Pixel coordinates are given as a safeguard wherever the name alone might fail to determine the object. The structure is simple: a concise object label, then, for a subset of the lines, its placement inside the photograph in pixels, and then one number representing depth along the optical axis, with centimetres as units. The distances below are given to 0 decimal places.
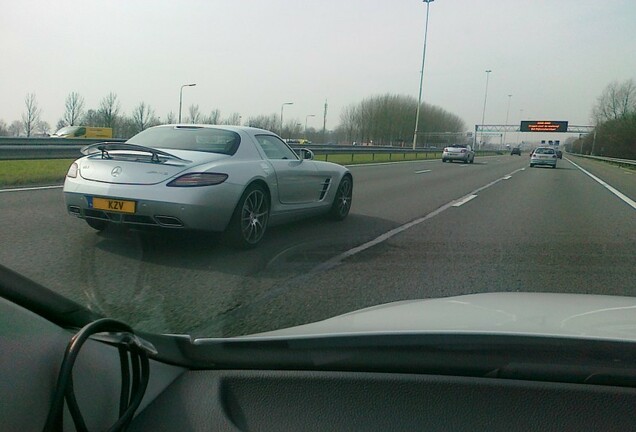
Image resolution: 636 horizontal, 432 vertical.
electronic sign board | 8601
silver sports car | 552
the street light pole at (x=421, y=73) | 5125
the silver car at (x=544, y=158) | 3766
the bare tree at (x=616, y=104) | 7781
